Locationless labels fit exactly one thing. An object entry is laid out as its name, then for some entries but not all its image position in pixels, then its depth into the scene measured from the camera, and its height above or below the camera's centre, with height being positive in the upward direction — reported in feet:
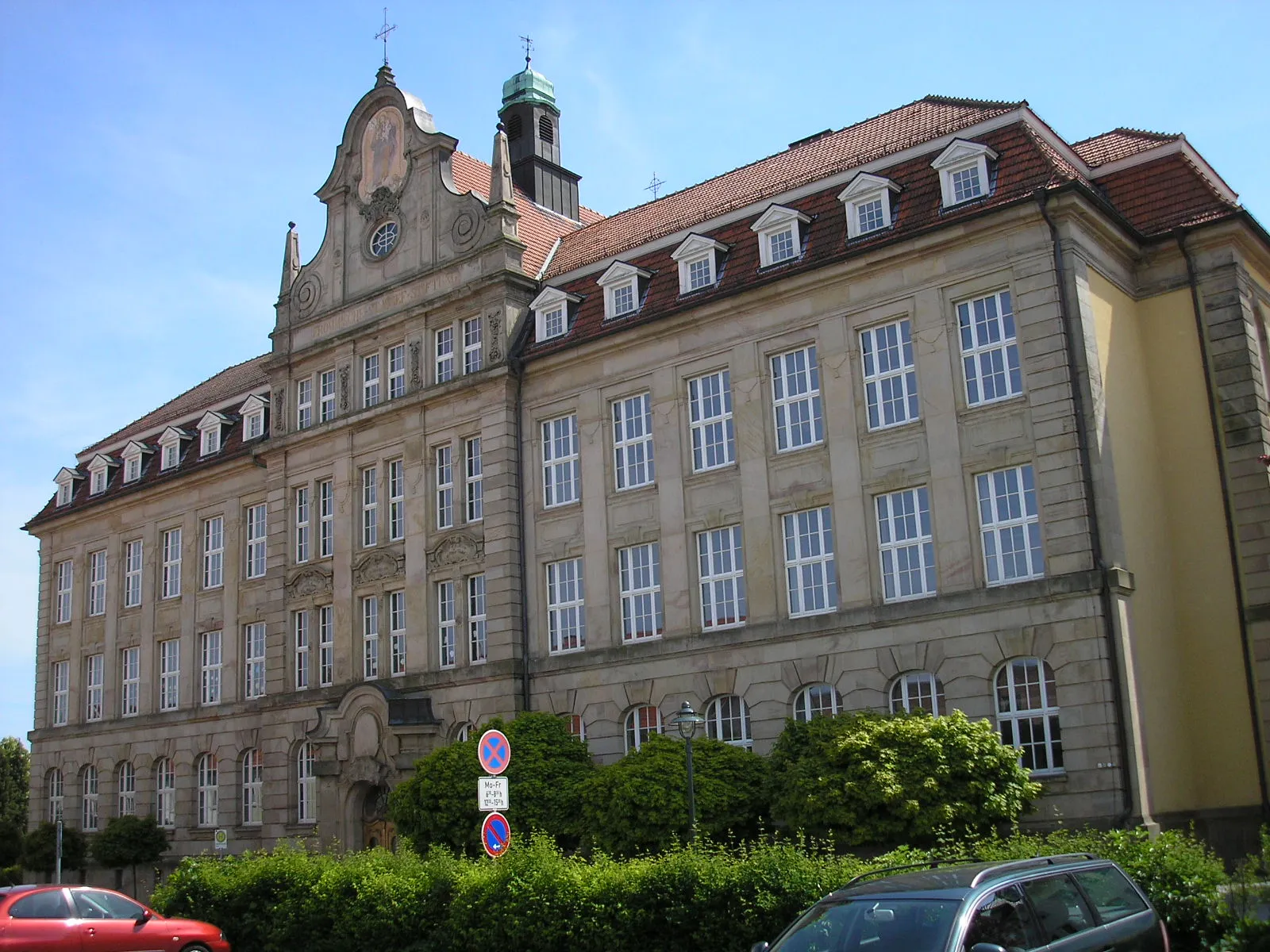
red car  62.75 -6.46
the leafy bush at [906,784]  73.26 -2.26
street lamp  71.92 +1.59
